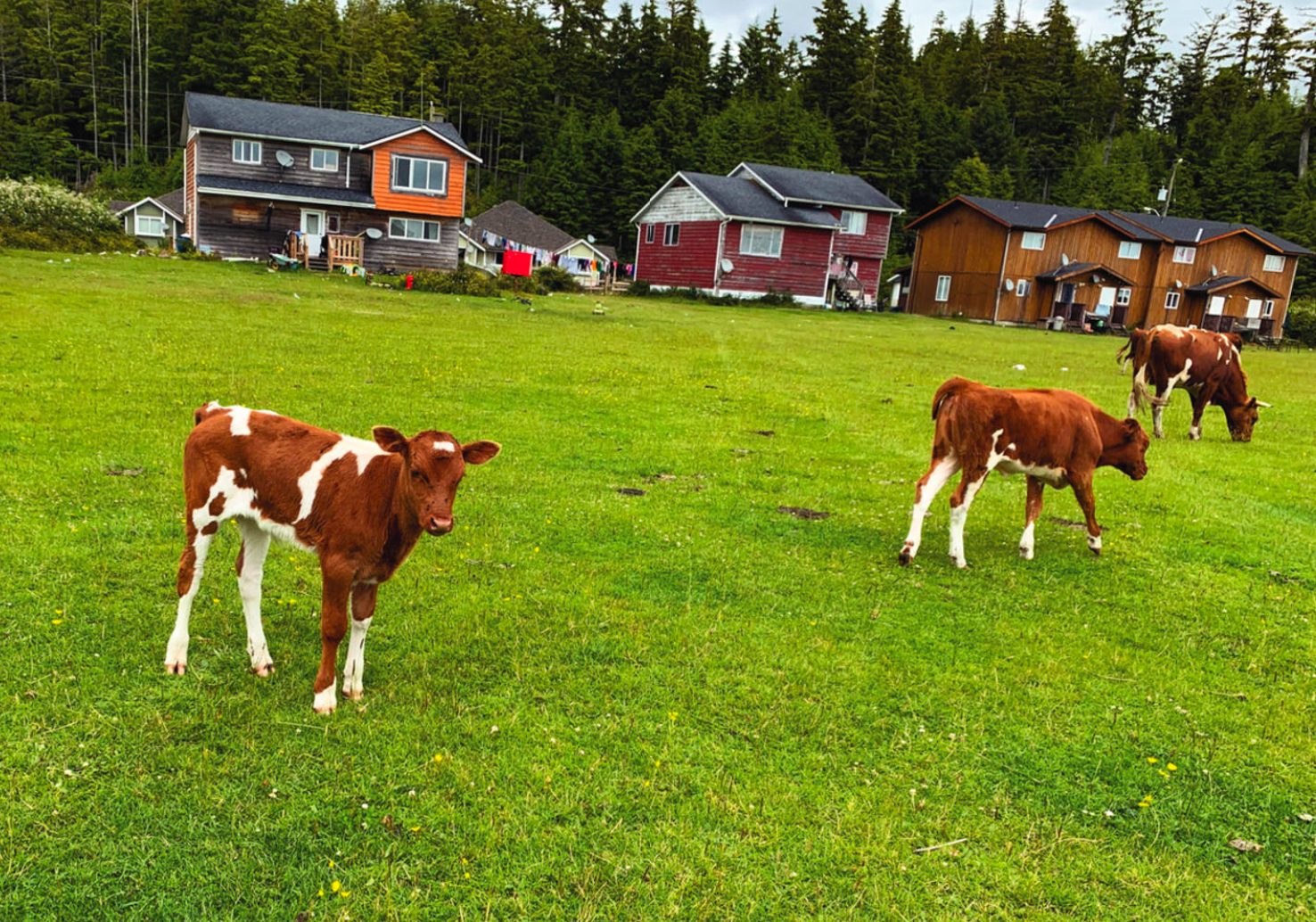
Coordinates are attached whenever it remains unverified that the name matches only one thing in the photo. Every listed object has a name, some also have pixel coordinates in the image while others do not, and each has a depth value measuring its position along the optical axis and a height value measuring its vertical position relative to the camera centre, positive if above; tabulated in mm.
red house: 53094 +4294
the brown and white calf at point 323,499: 5250 -1497
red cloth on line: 45031 +742
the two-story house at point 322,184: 44312 +3893
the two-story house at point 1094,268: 57812 +4843
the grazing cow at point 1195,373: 17094 -505
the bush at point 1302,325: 59562 +2350
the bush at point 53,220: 36375 +427
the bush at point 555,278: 48875 +167
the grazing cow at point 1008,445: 8945 -1202
